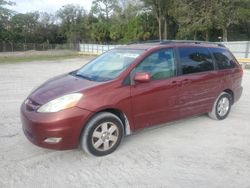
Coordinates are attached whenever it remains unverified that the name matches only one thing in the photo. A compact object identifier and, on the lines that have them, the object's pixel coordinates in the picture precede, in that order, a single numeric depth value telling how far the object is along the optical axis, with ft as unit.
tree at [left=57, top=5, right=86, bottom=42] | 151.31
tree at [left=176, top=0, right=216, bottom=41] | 89.92
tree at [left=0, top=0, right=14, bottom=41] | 127.24
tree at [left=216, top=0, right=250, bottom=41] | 87.31
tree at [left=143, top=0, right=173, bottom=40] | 126.27
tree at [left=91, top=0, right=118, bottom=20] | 162.85
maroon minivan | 9.66
